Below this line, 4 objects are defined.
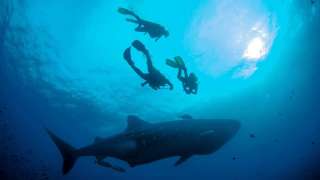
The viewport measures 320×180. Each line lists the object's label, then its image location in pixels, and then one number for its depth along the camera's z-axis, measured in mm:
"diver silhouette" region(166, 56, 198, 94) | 5281
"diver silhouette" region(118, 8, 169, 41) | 5054
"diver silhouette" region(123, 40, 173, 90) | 4326
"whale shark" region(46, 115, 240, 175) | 4639
